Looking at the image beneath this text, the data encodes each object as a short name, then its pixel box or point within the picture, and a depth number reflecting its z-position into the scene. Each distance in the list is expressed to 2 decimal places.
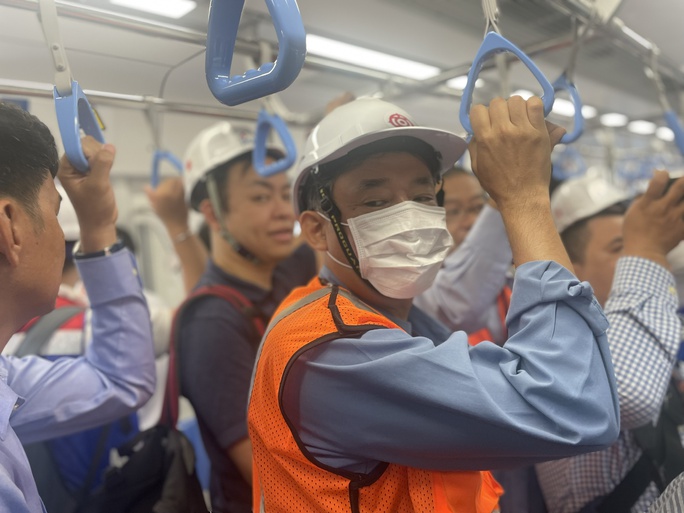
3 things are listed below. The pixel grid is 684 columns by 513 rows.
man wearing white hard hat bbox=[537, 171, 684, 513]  1.29
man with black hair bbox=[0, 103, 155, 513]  0.94
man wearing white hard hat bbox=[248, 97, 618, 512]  0.88
